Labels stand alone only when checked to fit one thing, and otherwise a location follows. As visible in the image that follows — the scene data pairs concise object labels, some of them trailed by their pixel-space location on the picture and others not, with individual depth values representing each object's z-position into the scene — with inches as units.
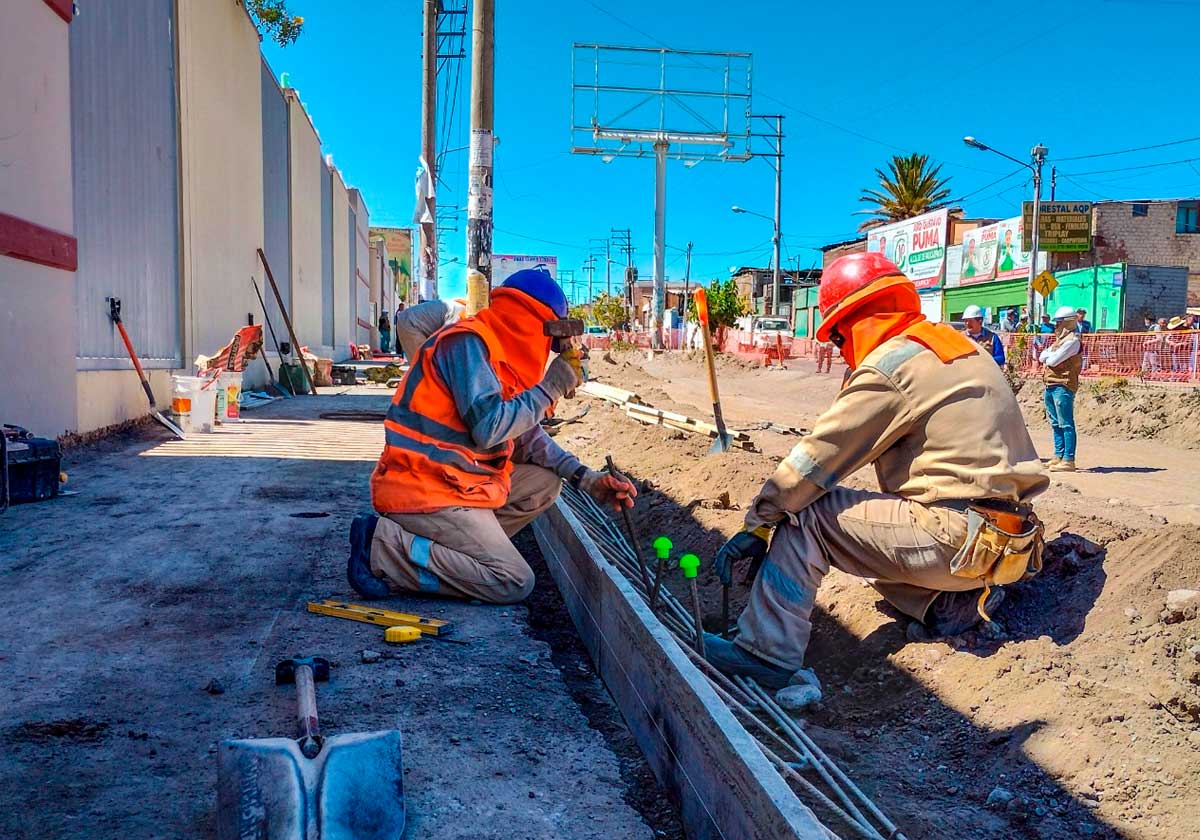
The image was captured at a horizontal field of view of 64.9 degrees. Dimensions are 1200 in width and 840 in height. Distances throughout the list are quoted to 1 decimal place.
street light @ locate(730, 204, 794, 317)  1879.9
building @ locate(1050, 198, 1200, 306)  1582.2
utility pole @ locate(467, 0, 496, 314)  403.2
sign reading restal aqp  1505.9
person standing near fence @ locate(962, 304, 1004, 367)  428.2
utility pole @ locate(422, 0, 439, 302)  705.0
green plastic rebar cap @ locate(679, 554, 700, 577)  142.5
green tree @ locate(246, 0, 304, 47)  1029.8
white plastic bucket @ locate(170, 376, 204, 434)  412.5
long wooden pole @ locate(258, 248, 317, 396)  699.4
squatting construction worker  139.8
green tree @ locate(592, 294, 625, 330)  3080.7
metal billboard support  1247.5
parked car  1568.7
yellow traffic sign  1135.6
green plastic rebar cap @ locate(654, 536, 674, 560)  148.9
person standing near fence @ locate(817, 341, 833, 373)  1238.9
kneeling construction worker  162.6
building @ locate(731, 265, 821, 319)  2613.2
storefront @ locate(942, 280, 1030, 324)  1509.6
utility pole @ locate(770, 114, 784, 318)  1879.9
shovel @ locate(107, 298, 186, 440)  392.5
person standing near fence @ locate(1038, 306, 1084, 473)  402.6
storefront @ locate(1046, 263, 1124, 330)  1339.8
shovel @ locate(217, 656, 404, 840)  84.4
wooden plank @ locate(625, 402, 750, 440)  413.6
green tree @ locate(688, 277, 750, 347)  1819.6
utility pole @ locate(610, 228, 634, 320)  3393.2
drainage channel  109.3
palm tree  1969.7
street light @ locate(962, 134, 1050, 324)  1160.8
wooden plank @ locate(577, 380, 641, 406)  590.3
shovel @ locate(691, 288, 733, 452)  212.4
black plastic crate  239.1
